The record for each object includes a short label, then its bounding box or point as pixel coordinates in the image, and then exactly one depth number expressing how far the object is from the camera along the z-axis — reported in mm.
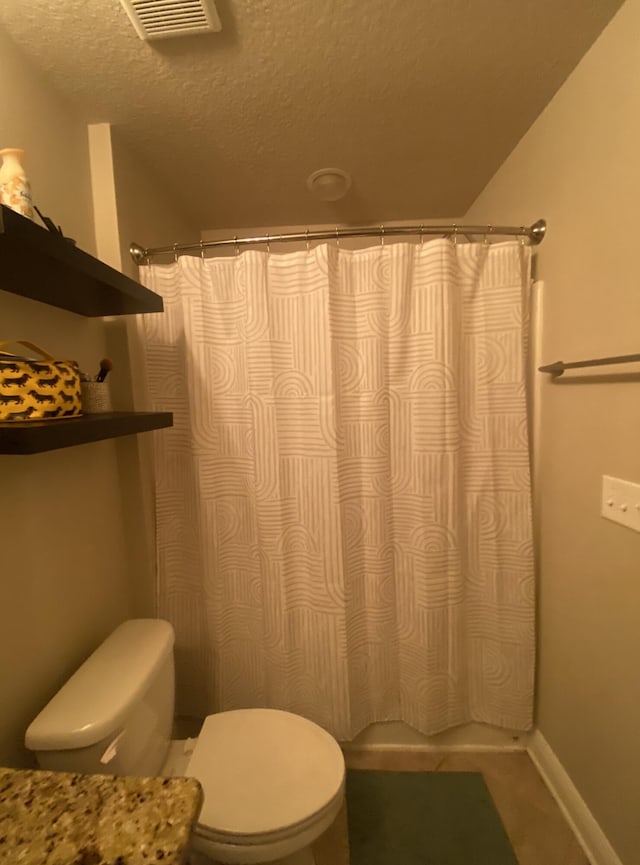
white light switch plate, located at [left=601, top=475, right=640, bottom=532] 905
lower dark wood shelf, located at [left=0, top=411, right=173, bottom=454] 667
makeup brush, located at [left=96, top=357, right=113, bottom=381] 1025
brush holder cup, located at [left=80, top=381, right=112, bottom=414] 1000
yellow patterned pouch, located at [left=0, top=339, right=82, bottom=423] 719
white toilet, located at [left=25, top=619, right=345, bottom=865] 803
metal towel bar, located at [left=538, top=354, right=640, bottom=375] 851
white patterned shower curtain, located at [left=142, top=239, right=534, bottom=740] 1237
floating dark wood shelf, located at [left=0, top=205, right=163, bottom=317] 674
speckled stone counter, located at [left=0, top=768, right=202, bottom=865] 507
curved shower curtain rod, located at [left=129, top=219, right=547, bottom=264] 1229
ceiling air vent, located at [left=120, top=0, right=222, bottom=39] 830
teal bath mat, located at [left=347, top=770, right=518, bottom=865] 1098
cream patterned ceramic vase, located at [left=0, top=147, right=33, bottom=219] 752
